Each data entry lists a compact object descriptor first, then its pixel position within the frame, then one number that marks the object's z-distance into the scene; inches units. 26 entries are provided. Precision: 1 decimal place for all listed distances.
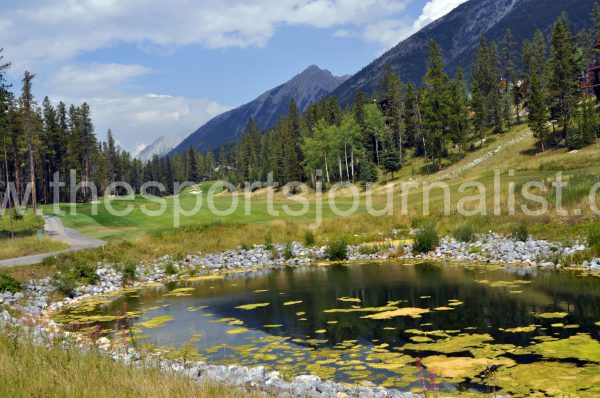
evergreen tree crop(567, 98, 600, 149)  2201.0
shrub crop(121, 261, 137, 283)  979.3
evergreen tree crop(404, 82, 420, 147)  3511.3
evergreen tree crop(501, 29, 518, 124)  3378.4
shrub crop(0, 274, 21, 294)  771.9
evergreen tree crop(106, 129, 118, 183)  5118.1
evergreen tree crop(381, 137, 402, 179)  3063.5
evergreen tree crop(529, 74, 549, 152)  2488.9
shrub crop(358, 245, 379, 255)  1148.5
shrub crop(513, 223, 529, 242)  1019.3
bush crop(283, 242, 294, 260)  1182.5
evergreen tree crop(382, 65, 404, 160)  3528.5
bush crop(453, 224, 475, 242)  1101.6
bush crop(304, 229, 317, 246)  1298.0
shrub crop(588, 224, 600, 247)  840.9
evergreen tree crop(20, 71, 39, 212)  2425.3
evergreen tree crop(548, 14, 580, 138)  2524.6
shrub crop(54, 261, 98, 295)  853.2
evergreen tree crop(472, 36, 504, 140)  3203.7
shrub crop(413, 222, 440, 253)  1073.5
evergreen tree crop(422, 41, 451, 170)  2933.1
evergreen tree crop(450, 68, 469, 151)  2960.1
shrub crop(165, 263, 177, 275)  1052.5
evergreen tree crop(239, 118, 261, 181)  5083.7
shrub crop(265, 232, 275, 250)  1246.2
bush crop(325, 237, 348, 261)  1129.4
